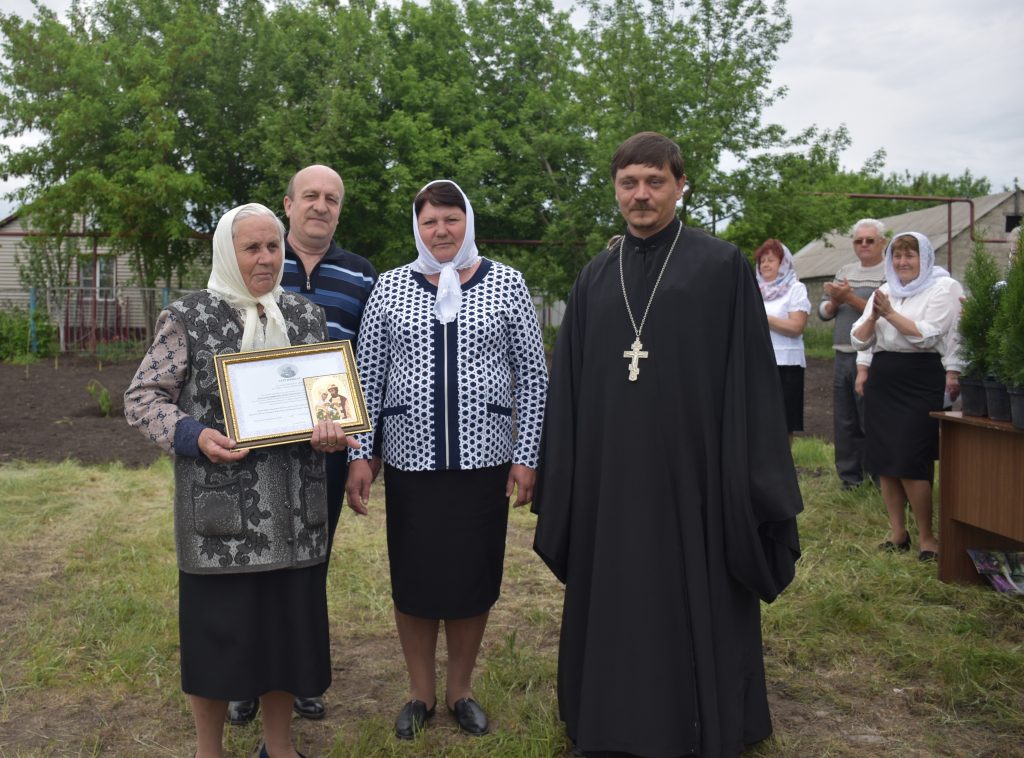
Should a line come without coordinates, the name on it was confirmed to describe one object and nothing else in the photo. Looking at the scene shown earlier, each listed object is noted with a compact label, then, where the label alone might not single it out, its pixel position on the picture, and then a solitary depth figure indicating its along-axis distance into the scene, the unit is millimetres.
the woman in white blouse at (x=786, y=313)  6773
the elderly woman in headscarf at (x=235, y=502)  2756
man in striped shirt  3510
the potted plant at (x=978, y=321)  4582
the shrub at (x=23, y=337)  17375
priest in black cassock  2945
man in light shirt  6496
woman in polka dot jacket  3258
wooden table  4500
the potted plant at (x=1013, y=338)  4121
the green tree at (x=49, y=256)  18844
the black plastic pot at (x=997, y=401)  4496
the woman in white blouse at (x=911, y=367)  5371
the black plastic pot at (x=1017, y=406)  4215
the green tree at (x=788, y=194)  18031
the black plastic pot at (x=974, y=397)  4723
